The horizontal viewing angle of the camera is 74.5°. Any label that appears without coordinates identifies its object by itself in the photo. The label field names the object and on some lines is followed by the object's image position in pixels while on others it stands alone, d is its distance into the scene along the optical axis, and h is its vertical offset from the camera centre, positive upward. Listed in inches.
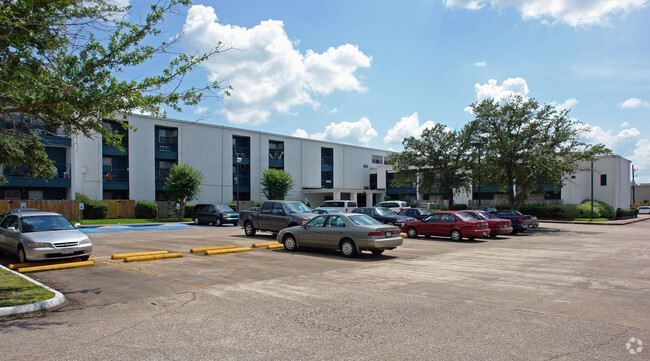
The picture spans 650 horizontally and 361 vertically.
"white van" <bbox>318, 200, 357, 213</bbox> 1500.4 -65.0
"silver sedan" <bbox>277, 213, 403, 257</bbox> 542.3 -63.6
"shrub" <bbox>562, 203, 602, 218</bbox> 1732.3 -98.2
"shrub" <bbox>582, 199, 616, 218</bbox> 1815.2 -93.3
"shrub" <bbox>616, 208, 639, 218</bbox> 1925.4 -119.0
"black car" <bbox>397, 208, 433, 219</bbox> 1089.3 -67.5
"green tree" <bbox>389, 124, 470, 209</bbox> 1588.3 +95.5
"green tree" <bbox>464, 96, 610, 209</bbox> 1160.2 +114.3
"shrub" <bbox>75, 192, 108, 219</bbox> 1462.8 -73.0
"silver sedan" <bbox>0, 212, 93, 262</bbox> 463.5 -57.9
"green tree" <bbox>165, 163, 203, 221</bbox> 1562.5 +10.0
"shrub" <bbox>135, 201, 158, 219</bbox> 1588.3 -83.0
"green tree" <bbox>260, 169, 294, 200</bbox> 1910.7 +16.6
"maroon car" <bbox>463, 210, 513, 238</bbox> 879.7 -79.5
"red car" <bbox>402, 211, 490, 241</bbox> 805.2 -77.8
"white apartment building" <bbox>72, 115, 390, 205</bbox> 1603.1 +107.0
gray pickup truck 782.8 -55.7
